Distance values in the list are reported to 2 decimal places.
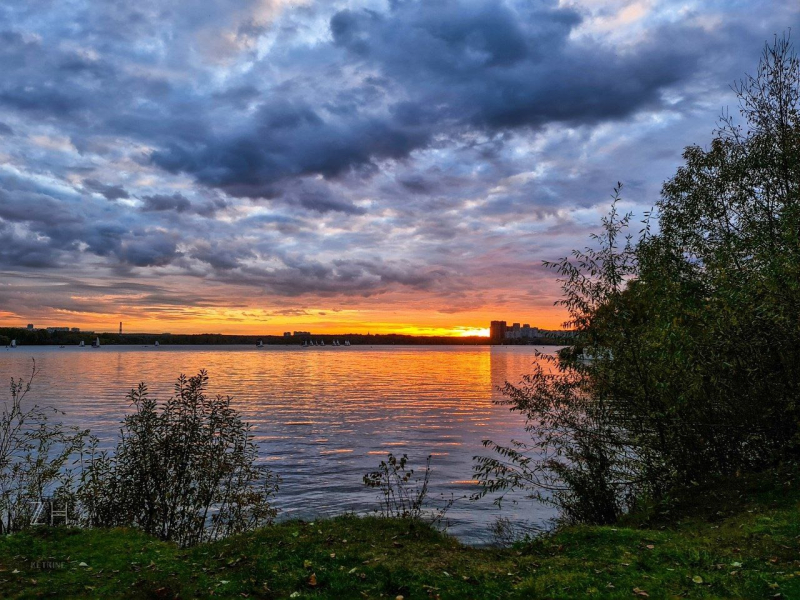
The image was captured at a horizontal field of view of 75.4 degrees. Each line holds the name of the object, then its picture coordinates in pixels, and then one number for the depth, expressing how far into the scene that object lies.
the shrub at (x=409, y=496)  16.05
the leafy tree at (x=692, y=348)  14.68
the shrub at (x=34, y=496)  15.72
